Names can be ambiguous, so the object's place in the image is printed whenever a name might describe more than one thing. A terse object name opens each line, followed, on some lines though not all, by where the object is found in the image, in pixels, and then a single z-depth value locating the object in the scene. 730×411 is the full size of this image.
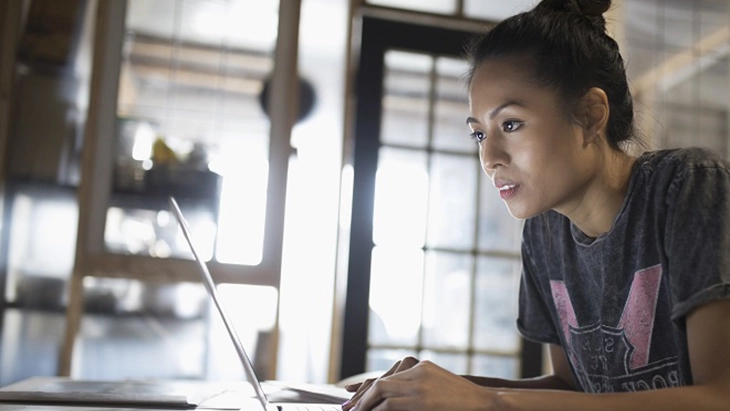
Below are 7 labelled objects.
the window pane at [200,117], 2.89
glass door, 3.39
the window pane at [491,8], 3.61
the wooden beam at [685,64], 3.94
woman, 0.94
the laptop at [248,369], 0.84
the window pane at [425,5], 3.50
